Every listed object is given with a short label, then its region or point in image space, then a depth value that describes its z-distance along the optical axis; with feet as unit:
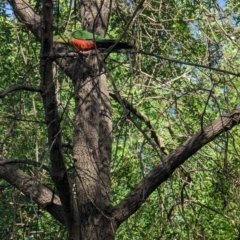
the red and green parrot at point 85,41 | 25.31
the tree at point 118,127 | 25.56
